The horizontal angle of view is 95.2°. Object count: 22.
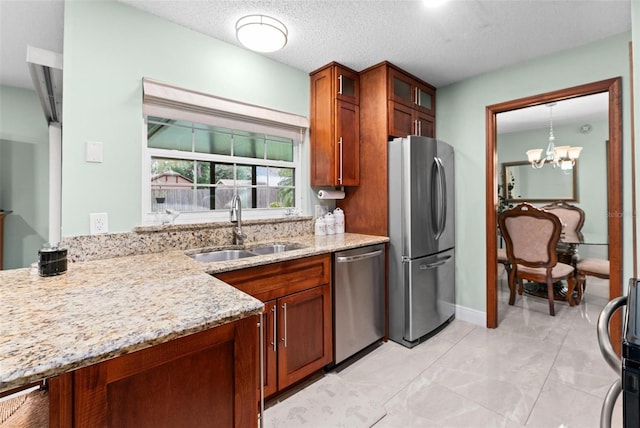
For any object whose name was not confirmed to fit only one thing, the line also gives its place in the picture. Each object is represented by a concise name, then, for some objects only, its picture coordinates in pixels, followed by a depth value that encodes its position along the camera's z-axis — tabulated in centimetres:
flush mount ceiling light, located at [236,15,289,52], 185
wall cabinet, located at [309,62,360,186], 262
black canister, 128
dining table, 350
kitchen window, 204
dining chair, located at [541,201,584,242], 411
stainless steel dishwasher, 213
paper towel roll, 279
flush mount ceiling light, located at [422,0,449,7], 180
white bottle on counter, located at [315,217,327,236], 274
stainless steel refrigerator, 246
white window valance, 191
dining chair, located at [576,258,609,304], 318
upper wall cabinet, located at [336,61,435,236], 261
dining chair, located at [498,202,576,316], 310
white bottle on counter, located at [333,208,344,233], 284
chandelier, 465
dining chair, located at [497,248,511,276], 378
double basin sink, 204
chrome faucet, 221
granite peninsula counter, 65
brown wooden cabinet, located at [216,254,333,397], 171
